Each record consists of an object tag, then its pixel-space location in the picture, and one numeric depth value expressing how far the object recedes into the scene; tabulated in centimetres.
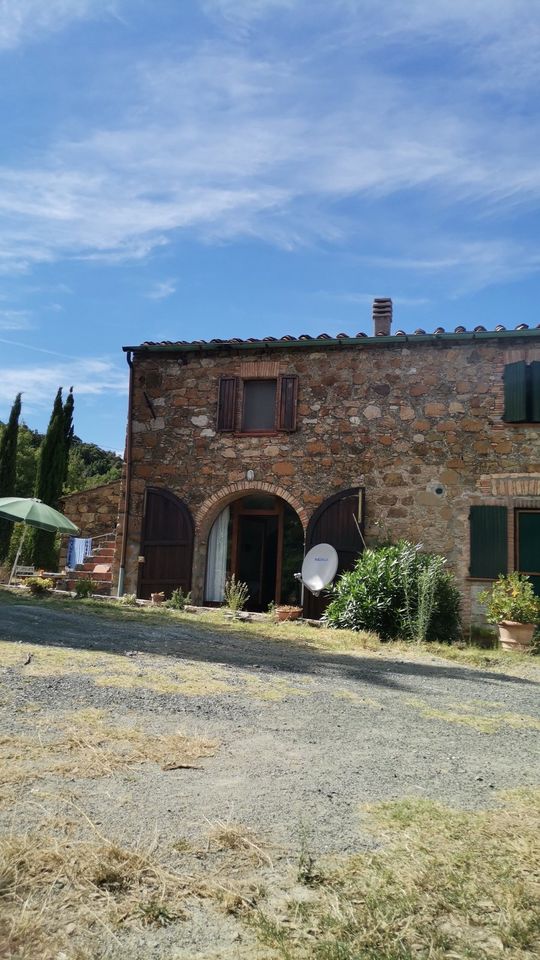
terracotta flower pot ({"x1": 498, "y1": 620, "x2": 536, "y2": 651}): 962
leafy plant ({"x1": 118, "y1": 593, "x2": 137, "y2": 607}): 1160
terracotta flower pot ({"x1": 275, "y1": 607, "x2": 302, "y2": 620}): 1117
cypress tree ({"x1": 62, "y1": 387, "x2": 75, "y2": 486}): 2422
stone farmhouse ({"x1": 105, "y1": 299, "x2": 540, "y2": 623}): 1132
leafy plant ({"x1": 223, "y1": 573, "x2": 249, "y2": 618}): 1101
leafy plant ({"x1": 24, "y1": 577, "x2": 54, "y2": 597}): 1177
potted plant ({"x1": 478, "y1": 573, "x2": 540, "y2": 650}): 965
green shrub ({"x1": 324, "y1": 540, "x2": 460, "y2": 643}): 958
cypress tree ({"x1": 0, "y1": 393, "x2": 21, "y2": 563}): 2344
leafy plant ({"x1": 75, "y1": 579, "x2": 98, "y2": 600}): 1200
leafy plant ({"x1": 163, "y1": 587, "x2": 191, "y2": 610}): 1162
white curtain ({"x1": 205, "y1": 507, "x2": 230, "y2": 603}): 1301
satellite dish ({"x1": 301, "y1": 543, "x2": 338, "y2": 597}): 1136
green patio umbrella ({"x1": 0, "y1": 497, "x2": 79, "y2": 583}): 1195
